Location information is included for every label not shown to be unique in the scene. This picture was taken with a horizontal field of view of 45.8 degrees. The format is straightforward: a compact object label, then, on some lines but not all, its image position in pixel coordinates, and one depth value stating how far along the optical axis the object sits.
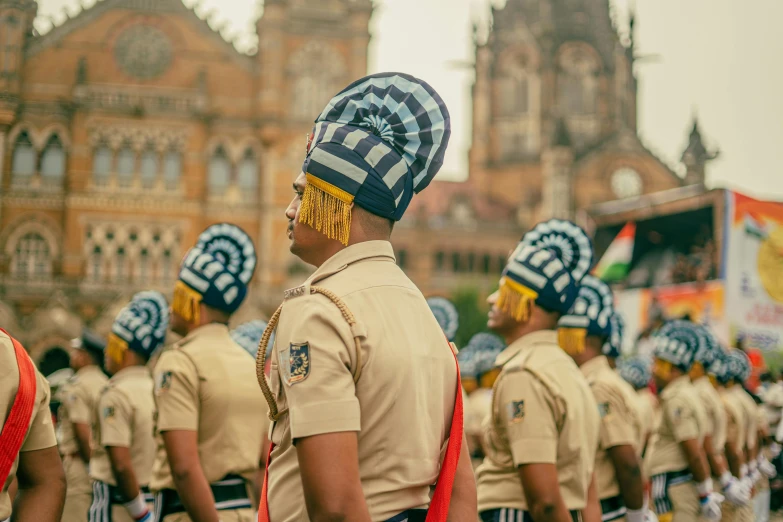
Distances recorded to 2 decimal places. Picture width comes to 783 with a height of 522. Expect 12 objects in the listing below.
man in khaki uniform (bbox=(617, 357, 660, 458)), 12.13
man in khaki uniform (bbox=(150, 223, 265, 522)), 4.31
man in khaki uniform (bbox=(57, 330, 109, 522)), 7.27
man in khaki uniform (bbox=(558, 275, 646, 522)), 5.65
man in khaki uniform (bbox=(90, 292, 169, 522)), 5.74
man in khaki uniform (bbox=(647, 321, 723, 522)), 7.58
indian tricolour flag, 32.59
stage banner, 25.78
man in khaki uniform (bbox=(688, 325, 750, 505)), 8.59
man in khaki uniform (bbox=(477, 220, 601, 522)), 4.15
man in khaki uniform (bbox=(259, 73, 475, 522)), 2.37
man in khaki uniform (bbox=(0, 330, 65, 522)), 2.98
